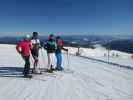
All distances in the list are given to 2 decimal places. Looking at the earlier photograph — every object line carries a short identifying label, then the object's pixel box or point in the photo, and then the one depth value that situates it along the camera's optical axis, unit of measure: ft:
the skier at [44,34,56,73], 15.48
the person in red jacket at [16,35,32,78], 13.56
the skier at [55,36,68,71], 16.44
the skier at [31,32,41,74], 14.61
